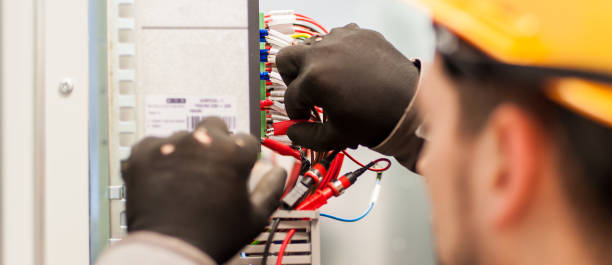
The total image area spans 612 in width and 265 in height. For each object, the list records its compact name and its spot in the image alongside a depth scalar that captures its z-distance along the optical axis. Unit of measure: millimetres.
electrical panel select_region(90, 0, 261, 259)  665
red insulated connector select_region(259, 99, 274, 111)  802
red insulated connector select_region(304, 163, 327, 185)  874
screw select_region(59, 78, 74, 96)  622
